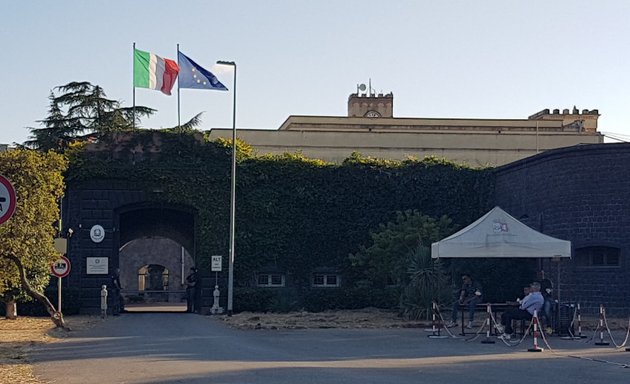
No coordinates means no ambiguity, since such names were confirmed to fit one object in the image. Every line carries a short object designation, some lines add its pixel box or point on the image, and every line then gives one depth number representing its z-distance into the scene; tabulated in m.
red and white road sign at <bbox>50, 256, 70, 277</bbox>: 26.47
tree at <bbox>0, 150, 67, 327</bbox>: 25.48
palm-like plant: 29.28
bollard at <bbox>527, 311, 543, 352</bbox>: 19.62
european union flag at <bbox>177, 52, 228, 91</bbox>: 35.72
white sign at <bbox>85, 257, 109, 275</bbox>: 35.25
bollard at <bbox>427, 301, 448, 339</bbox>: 23.53
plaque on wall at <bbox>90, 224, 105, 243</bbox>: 35.38
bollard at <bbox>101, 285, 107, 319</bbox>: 33.94
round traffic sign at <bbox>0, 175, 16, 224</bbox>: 11.14
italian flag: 37.88
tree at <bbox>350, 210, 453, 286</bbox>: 33.03
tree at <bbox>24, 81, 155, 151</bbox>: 59.25
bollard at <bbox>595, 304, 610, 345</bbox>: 21.39
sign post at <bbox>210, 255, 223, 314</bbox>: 35.03
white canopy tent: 24.75
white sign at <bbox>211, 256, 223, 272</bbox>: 35.00
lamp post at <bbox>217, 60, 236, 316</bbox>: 33.31
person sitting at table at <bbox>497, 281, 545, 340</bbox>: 22.81
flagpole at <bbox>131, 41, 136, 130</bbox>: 37.75
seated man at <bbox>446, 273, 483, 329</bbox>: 25.36
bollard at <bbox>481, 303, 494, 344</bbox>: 22.14
